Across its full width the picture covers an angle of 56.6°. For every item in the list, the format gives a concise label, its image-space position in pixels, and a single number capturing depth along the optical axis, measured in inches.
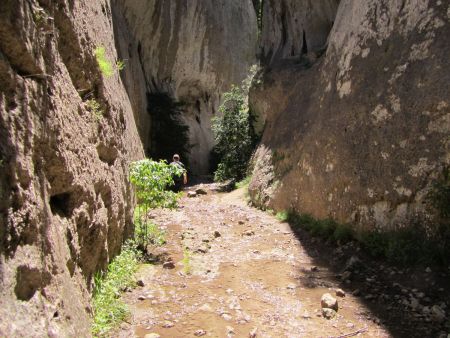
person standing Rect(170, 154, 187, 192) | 699.4
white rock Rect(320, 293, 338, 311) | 190.2
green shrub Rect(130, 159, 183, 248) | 269.0
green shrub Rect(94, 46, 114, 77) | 237.1
